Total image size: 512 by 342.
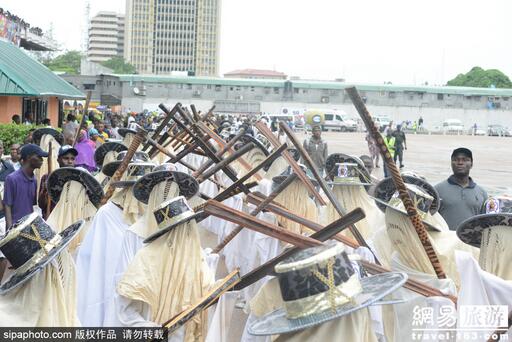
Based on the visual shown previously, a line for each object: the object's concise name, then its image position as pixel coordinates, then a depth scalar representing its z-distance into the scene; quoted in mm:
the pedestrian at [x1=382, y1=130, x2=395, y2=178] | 24325
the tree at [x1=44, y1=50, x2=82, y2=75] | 133250
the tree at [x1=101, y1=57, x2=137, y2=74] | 140250
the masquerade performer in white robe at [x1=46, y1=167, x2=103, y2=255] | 6820
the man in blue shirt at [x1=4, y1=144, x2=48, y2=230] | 7496
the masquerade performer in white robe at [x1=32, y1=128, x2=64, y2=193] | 11948
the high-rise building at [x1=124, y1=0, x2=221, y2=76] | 161875
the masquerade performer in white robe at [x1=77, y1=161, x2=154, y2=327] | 5523
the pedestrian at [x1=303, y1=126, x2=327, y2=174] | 14252
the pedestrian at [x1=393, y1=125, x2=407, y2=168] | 25688
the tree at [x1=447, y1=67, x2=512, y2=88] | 131500
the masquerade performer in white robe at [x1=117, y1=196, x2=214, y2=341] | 4273
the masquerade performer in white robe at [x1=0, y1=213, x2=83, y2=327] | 3445
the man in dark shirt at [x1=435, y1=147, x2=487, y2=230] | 7074
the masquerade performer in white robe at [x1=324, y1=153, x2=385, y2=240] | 7383
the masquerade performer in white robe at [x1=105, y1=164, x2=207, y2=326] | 5293
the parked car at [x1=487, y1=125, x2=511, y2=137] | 70938
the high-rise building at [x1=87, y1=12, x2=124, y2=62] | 195662
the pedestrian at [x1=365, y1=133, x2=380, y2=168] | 26623
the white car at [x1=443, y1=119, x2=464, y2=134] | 72562
